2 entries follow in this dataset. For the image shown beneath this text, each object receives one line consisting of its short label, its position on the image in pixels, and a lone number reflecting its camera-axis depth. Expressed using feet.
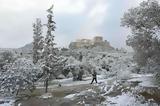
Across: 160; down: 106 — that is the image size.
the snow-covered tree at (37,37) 84.87
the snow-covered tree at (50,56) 52.44
